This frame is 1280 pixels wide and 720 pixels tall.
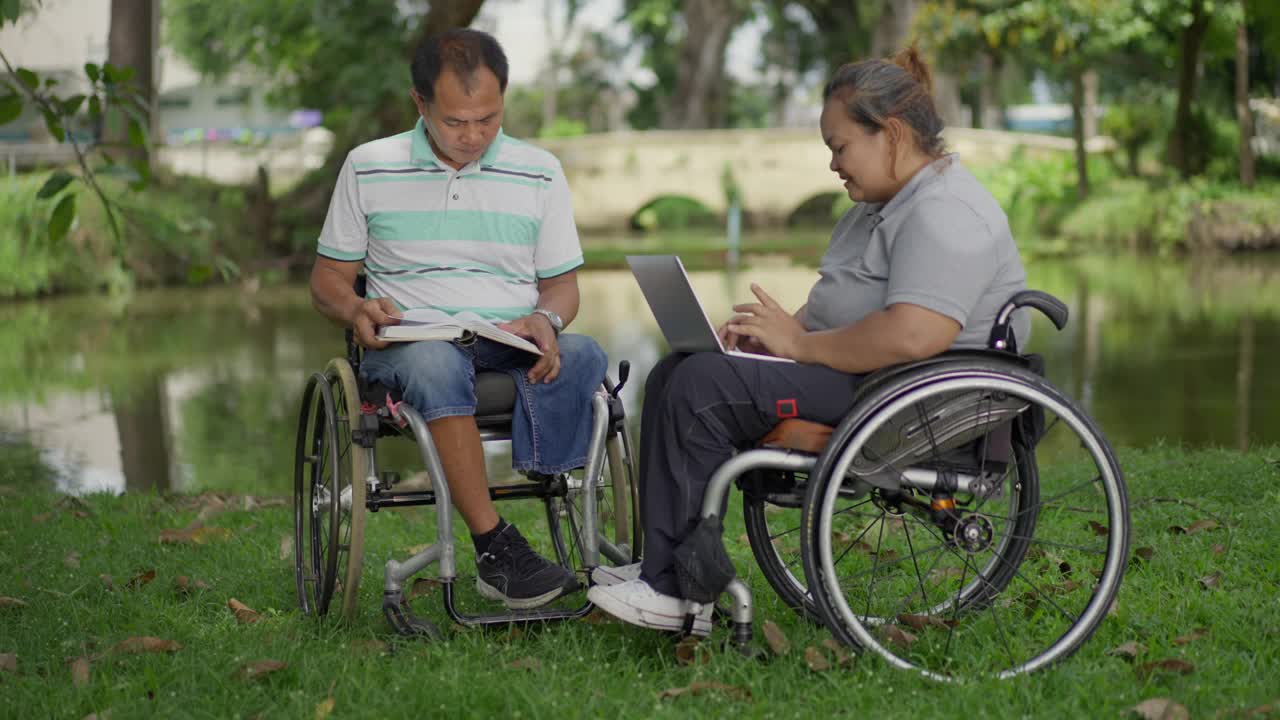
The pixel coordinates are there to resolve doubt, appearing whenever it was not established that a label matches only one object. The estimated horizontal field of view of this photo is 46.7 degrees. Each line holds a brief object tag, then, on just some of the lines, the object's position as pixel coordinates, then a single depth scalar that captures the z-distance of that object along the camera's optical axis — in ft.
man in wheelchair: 11.26
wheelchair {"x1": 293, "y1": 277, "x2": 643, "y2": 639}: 11.00
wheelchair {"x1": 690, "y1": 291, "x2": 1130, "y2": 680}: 9.69
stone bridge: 120.06
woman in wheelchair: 9.86
